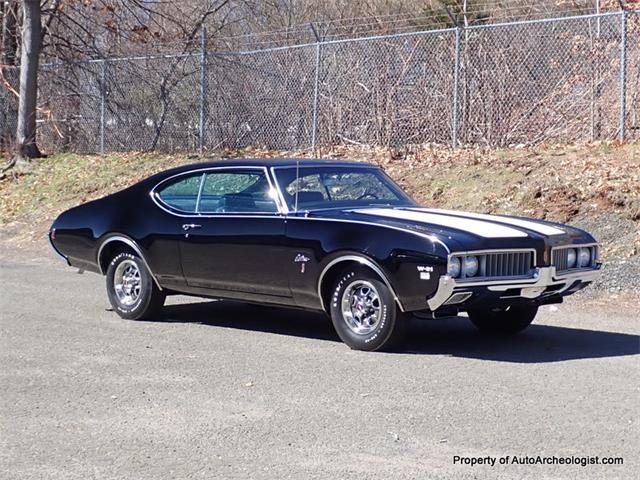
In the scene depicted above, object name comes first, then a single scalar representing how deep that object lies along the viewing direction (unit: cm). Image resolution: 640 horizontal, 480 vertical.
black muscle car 771
